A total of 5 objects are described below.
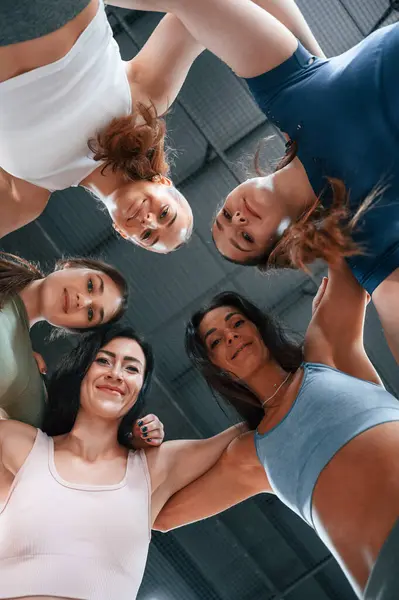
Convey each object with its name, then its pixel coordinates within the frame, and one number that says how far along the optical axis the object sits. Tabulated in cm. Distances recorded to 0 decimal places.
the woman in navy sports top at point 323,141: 222
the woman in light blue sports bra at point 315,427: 199
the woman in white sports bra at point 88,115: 209
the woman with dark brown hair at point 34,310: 269
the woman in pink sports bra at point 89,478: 234
